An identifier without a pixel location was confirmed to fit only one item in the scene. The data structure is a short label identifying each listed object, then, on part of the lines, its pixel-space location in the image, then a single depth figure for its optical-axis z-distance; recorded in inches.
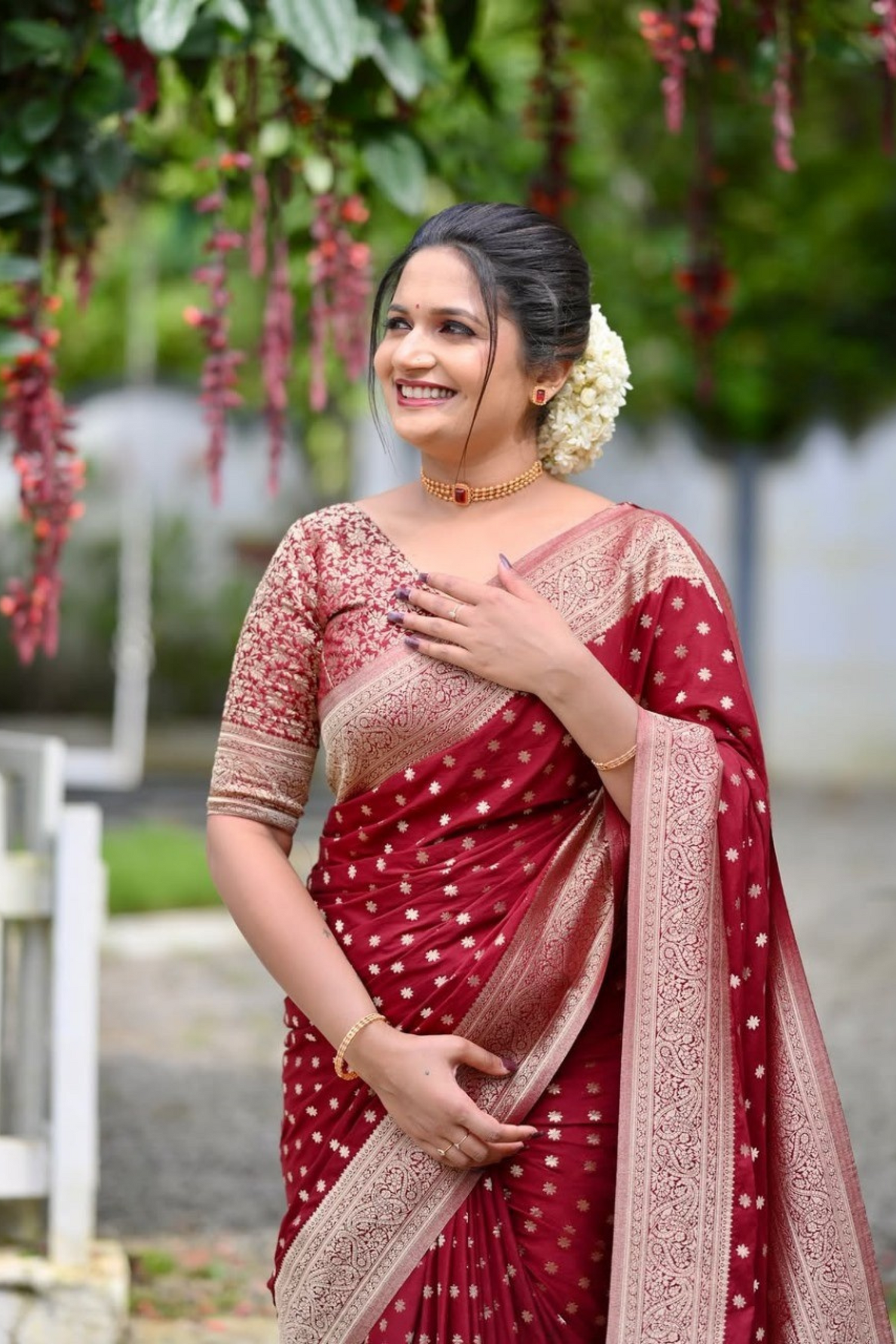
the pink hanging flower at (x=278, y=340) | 253.8
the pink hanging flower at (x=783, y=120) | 209.6
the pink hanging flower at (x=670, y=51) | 210.1
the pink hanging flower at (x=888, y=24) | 201.2
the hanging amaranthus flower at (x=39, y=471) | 236.1
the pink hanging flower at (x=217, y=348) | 233.6
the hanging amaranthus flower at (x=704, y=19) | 202.1
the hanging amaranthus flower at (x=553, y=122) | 284.2
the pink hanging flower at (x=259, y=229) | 250.1
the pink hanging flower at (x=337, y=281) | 254.8
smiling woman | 148.8
